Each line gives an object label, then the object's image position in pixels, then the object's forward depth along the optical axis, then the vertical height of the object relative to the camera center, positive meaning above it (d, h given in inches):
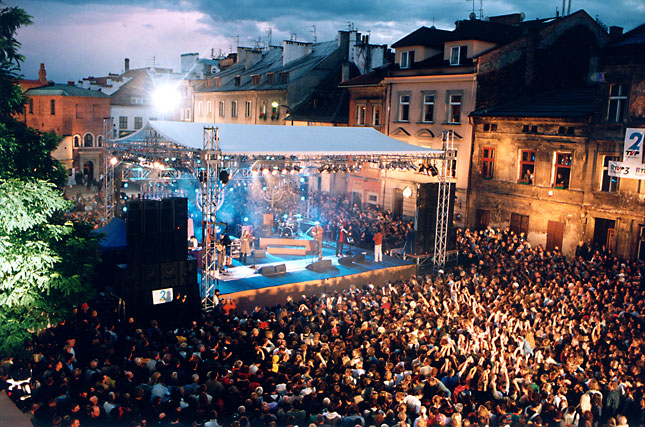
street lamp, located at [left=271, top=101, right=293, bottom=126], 1487.1 +101.9
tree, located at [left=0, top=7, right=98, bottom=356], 412.5 -86.8
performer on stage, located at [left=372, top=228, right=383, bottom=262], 855.1 -163.2
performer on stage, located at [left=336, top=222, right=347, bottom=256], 906.1 -160.6
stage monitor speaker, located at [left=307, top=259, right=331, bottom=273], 802.2 -183.3
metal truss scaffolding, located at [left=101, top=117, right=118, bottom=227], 869.2 -59.2
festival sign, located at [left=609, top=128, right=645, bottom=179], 784.6 -5.8
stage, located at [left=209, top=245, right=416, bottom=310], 703.1 -195.1
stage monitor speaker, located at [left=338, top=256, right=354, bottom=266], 851.4 -185.4
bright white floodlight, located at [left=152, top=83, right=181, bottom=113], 2187.5 +154.7
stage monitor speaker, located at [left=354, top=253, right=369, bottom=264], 858.1 -181.4
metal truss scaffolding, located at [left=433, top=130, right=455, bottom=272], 826.8 -105.0
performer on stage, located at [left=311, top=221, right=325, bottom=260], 880.3 -160.2
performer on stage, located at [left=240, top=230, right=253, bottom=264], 852.6 -171.2
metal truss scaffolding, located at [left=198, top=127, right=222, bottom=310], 611.5 -69.8
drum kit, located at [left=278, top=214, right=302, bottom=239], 1009.1 -164.3
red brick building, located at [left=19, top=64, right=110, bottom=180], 1782.7 +46.7
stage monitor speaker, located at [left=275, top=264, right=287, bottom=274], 783.6 -185.2
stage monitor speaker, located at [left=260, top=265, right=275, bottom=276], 770.8 -186.0
